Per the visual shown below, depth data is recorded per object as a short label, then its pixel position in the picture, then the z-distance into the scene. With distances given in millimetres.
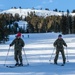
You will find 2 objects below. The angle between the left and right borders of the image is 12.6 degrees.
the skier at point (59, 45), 16641
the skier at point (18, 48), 15914
